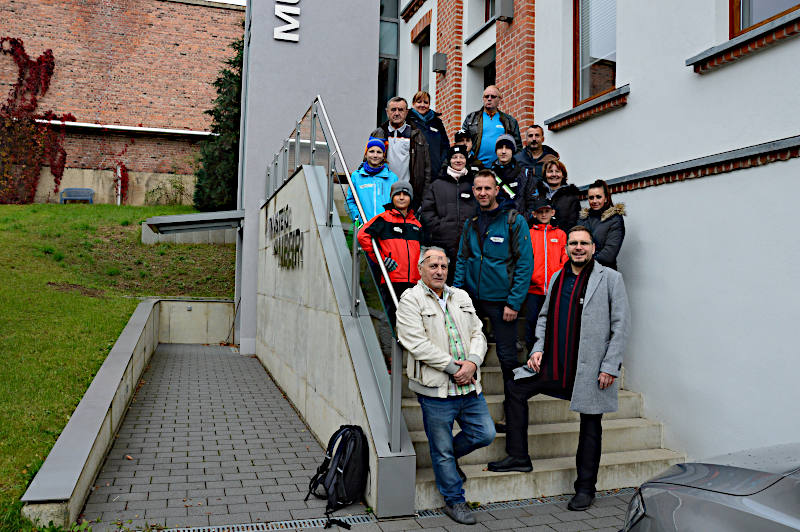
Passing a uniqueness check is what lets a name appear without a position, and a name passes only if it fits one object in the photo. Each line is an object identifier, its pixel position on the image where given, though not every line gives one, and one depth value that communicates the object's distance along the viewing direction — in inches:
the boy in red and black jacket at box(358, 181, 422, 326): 208.8
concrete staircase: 186.5
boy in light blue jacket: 251.6
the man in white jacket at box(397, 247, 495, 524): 167.3
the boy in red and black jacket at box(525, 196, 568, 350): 223.0
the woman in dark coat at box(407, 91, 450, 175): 281.9
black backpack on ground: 179.9
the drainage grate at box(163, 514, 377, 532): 167.0
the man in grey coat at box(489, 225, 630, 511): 176.6
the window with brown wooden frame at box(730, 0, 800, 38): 194.5
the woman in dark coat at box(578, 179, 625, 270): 228.4
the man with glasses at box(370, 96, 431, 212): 273.3
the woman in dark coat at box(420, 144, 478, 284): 225.8
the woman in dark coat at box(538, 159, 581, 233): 246.8
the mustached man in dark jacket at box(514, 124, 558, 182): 272.2
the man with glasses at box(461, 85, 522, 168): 289.0
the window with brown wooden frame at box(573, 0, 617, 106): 273.7
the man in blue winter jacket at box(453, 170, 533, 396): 200.8
